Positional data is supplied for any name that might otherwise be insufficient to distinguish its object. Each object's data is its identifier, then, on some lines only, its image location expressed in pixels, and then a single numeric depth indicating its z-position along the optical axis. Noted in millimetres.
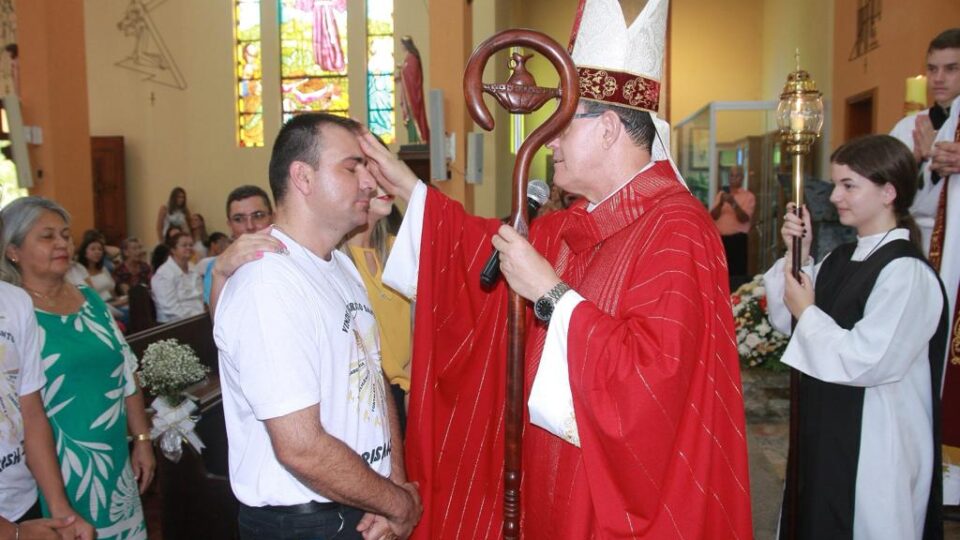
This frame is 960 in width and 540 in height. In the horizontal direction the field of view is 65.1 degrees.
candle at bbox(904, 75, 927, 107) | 3508
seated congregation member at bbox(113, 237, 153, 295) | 7777
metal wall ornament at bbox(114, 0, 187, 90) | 11461
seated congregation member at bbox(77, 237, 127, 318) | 6836
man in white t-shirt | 1442
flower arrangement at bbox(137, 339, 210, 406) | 2814
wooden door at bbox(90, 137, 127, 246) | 11617
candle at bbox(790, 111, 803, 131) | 2414
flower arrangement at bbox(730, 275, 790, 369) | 4926
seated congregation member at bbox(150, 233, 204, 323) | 6238
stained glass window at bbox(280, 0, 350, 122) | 11547
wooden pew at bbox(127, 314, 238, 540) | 2738
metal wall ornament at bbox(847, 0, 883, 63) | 7055
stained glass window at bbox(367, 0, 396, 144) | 11289
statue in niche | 8742
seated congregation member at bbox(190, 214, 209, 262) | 10695
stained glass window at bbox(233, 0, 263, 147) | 11781
